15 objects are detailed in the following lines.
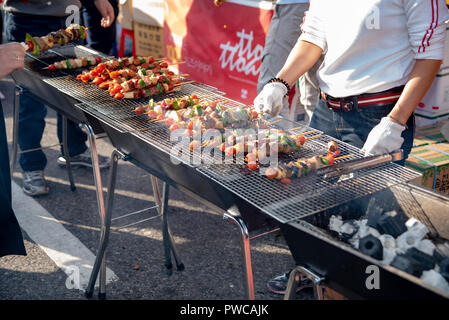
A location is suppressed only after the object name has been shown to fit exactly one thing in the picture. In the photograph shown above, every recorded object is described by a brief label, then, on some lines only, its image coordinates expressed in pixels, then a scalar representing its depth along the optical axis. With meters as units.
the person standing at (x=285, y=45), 4.50
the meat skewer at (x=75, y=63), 4.25
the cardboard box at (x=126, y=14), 8.01
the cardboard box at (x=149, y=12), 7.45
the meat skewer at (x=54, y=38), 4.41
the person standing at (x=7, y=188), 3.12
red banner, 5.83
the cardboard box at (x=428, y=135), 4.62
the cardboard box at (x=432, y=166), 4.09
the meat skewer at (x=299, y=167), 2.36
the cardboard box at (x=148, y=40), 7.65
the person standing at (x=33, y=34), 4.75
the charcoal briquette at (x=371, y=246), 2.06
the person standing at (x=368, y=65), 2.58
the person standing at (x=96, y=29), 6.31
